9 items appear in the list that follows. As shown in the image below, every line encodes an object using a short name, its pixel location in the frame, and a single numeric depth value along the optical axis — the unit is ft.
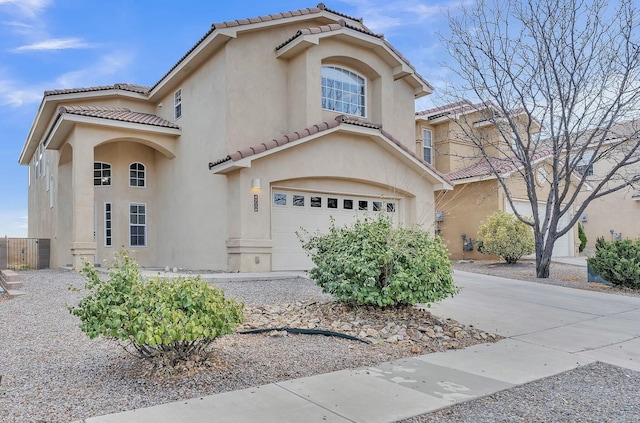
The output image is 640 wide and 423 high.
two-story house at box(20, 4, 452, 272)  44.24
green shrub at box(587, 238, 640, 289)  39.11
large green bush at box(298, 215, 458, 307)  22.88
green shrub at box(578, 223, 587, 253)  81.10
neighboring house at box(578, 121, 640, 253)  86.22
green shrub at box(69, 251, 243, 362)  14.87
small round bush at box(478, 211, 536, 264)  58.18
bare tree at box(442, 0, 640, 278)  43.75
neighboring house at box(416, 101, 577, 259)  66.90
